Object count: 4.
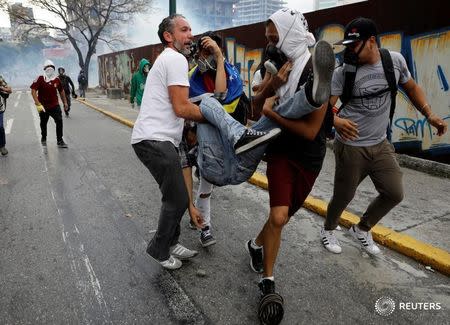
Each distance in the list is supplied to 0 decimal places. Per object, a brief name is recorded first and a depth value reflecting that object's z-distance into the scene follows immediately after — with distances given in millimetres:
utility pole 9836
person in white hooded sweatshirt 2109
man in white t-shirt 2346
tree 28911
